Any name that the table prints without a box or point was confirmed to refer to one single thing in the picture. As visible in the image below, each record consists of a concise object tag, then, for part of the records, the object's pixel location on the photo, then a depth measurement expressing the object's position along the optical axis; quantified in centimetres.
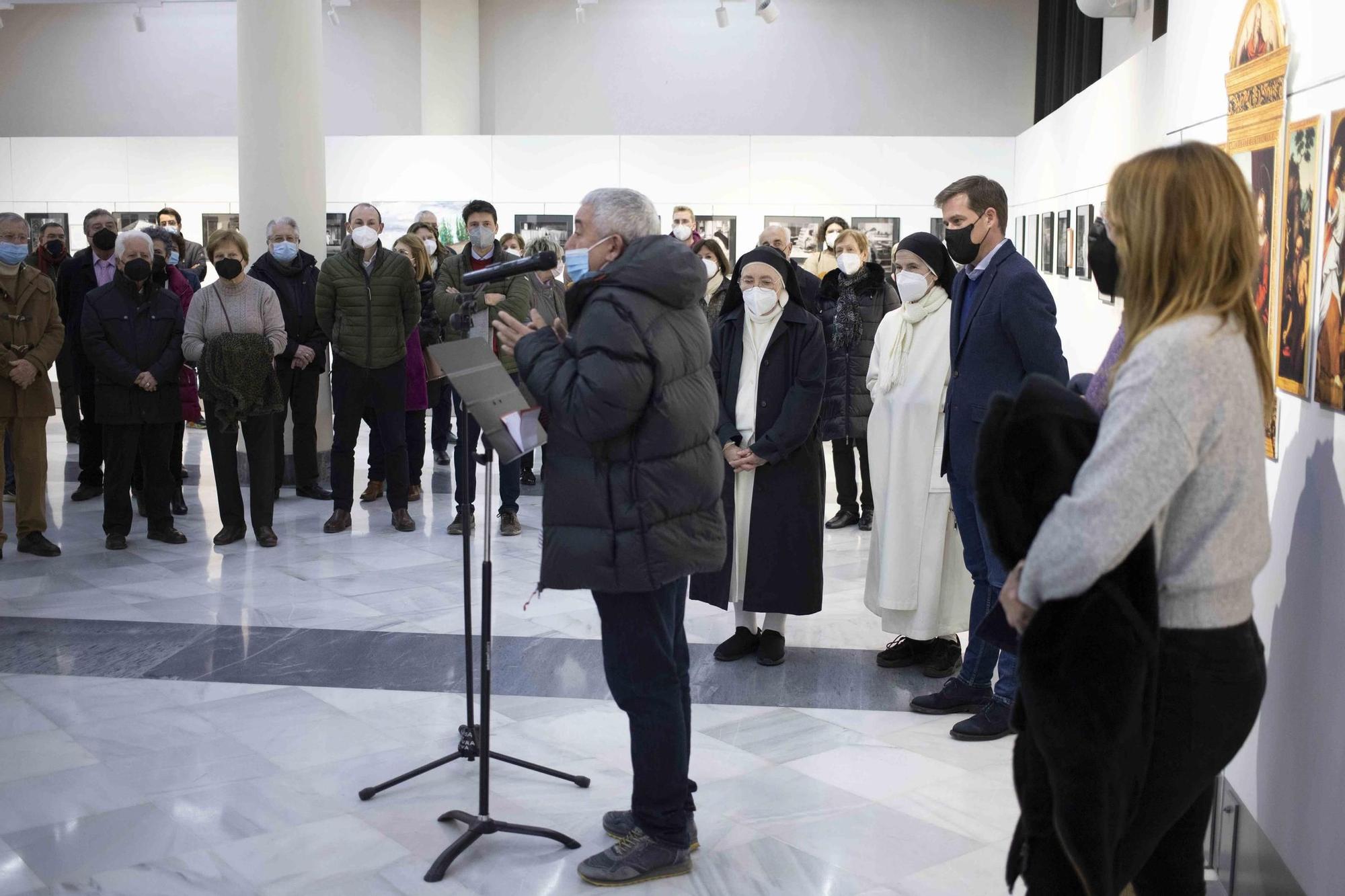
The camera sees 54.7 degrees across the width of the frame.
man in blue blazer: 458
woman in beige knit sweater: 799
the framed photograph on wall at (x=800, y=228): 1532
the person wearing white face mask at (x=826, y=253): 1081
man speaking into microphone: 332
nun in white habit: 537
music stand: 341
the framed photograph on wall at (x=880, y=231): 1545
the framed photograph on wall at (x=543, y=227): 1527
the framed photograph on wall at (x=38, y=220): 1642
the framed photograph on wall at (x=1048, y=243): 1294
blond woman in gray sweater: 220
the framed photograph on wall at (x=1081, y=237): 1104
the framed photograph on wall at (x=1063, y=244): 1213
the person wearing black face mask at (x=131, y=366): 771
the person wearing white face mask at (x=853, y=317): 839
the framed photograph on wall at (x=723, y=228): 1545
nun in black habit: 538
